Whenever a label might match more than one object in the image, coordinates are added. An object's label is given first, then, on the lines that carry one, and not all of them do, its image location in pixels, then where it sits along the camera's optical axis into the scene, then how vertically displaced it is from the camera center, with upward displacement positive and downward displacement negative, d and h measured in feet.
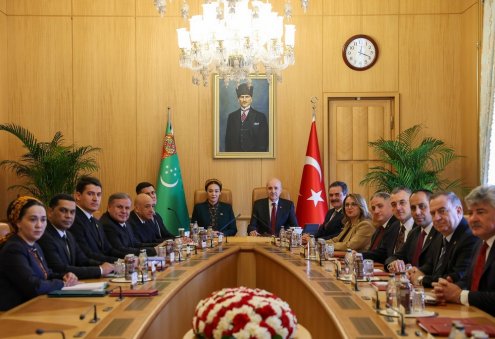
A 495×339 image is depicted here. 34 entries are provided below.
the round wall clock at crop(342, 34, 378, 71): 30.45 +4.45
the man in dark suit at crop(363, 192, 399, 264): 19.06 -2.15
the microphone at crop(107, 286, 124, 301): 12.14 -2.55
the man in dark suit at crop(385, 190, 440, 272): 15.79 -1.95
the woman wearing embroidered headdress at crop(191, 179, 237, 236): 27.45 -2.38
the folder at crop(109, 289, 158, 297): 12.49 -2.54
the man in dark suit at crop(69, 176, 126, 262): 17.76 -1.80
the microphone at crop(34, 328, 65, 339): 8.87 -2.30
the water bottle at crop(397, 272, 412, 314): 10.60 -2.19
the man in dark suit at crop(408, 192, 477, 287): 13.56 -1.72
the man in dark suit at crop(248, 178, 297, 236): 27.20 -2.34
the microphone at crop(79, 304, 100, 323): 10.30 -2.47
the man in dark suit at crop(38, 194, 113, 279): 14.87 -1.98
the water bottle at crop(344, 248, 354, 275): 15.49 -2.50
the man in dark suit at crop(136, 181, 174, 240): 24.95 -2.40
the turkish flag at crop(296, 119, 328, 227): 29.30 -1.73
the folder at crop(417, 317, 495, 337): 9.23 -2.41
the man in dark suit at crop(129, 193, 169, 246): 23.38 -2.33
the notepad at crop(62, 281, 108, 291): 12.68 -2.49
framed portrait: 30.45 +1.44
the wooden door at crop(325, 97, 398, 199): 30.63 +0.91
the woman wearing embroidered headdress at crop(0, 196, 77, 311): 12.44 -1.97
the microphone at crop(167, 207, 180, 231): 29.23 -2.72
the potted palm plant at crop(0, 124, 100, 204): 27.78 -0.46
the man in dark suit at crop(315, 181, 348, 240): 24.50 -2.04
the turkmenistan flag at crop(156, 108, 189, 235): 29.35 -1.56
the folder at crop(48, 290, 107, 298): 12.39 -2.52
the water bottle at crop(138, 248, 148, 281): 14.32 -2.35
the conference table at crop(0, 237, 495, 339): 9.85 -2.63
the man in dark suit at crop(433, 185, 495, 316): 11.26 -1.91
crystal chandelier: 22.88 +3.83
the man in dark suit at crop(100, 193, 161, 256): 19.79 -2.06
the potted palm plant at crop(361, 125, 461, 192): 28.09 -0.40
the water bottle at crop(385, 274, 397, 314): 11.18 -2.32
